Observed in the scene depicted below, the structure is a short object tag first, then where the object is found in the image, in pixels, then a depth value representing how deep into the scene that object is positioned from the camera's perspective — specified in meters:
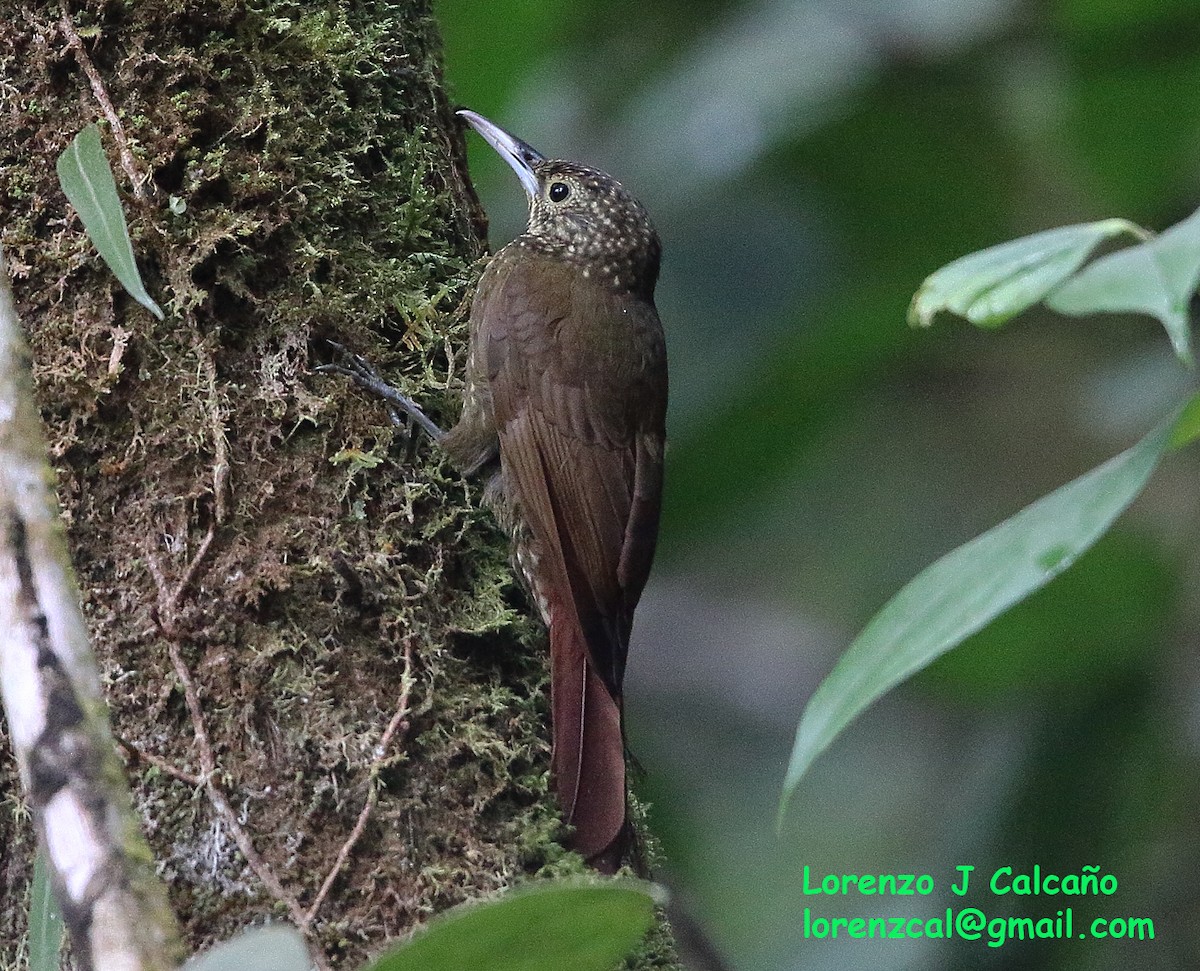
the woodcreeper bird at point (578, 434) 5.06
